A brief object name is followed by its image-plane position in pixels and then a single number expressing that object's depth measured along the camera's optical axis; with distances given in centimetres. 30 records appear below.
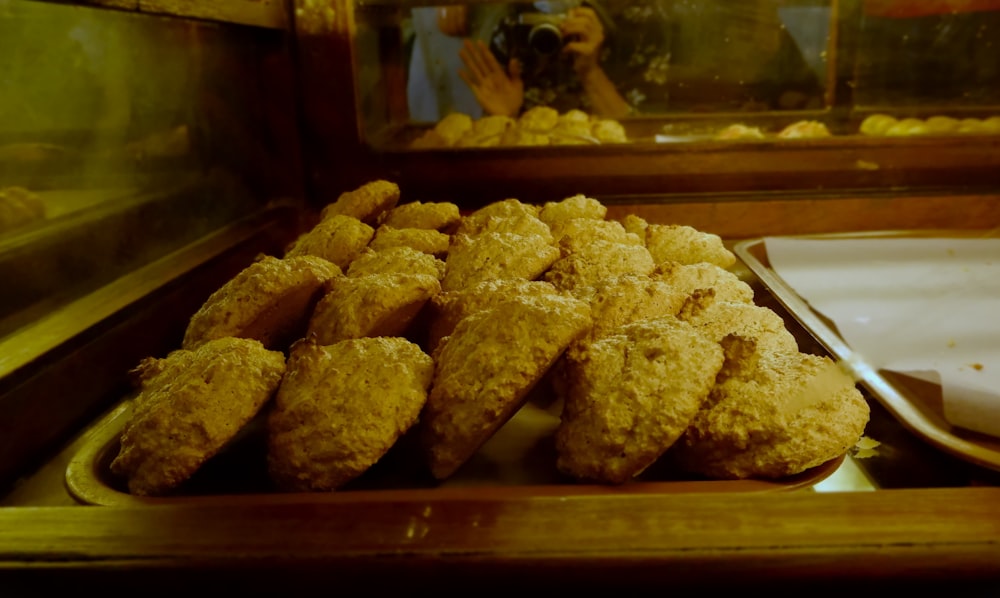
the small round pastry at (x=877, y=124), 100
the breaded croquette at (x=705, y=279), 56
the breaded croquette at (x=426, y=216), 74
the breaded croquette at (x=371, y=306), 48
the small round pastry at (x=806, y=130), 98
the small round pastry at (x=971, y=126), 94
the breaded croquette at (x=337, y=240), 65
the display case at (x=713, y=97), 91
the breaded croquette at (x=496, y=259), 56
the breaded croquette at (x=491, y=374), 38
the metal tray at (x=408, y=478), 36
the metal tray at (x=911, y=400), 38
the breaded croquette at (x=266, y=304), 50
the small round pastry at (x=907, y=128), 97
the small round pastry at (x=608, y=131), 104
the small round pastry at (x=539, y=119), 112
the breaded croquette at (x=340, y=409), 37
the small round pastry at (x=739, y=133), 99
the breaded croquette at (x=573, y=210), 76
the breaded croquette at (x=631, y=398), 36
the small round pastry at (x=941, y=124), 97
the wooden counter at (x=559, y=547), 29
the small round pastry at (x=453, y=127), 106
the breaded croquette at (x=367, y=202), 77
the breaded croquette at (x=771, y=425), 37
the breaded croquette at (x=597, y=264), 56
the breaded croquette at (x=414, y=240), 66
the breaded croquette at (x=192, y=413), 38
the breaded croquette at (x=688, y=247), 67
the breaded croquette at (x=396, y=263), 57
